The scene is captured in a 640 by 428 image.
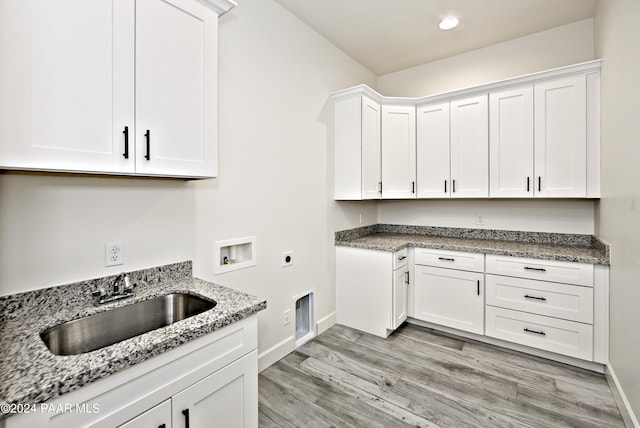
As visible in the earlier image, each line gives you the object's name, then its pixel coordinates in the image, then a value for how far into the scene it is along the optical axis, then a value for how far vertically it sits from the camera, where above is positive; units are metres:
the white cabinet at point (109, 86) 1.04 +0.53
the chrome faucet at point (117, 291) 1.43 -0.39
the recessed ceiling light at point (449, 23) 2.65 +1.72
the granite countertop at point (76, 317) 0.84 -0.45
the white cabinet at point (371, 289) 2.84 -0.76
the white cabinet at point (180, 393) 0.90 -0.64
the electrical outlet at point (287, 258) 2.53 -0.39
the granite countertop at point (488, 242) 2.45 -0.30
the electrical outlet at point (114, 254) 1.50 -0.21
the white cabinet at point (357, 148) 2.98 +0.67
